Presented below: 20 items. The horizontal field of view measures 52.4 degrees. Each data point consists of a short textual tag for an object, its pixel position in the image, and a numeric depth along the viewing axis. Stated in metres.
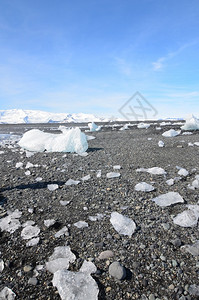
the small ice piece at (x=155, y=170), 3.57
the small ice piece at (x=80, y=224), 2.19
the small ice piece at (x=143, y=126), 12.14
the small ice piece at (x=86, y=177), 3.53
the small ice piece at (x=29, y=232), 2.05
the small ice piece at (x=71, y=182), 3.36
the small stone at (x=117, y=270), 1.52
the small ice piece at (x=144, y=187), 2.92
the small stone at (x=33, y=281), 1.50
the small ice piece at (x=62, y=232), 2.06
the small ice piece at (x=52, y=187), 3.16
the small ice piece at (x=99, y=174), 3.64
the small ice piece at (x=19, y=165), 4.40
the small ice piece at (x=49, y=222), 2.24
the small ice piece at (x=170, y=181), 3.15
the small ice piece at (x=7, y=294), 1.39
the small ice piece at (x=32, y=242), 1.93
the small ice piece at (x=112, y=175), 3.54
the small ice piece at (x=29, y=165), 4.34
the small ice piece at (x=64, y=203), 2.69
